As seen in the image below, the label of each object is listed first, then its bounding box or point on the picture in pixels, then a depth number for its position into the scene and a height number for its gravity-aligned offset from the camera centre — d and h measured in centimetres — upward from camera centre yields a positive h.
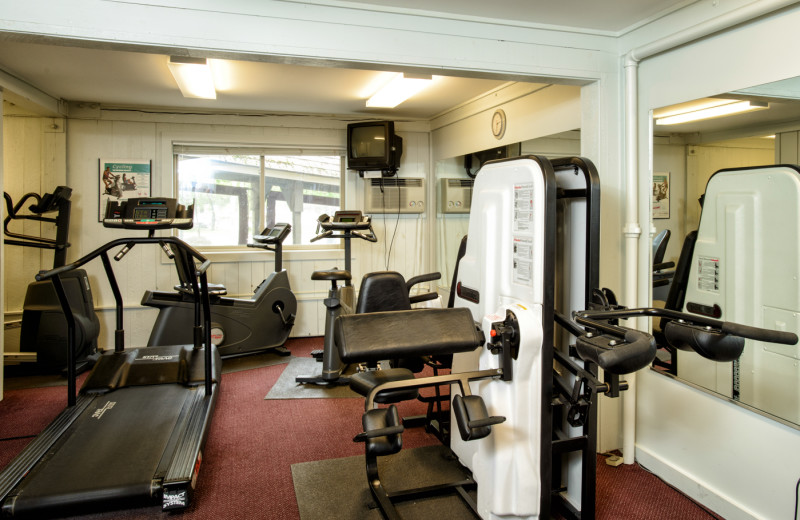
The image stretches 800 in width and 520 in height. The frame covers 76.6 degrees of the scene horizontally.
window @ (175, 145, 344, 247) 550 +73
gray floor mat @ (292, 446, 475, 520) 238 -119
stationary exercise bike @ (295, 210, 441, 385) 283 -23
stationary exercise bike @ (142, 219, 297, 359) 448 -55
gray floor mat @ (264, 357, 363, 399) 395 -108
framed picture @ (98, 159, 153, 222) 511 +77
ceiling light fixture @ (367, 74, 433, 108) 397 +142
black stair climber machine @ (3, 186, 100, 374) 434 -49
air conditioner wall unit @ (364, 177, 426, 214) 583 +70
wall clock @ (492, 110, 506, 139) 426 +113
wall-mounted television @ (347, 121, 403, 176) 541 +118
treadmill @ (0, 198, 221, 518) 227 -97
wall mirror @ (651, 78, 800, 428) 215 +39
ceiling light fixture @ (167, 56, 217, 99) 339 +138
